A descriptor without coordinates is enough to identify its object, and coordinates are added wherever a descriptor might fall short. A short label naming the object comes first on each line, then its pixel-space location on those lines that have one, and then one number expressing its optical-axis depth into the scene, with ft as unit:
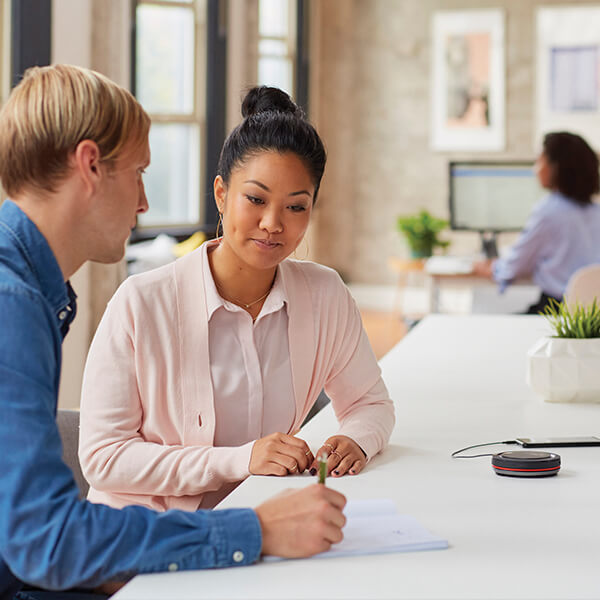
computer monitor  24.85
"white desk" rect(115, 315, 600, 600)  8.48
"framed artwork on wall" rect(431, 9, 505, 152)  32.93
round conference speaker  9.74
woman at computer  20.01
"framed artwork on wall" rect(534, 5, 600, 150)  32.10
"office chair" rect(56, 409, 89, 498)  10.62
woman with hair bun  9.72
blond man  8.33
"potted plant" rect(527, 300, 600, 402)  11.28
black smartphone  10.27
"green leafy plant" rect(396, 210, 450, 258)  25.37
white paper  8.78
